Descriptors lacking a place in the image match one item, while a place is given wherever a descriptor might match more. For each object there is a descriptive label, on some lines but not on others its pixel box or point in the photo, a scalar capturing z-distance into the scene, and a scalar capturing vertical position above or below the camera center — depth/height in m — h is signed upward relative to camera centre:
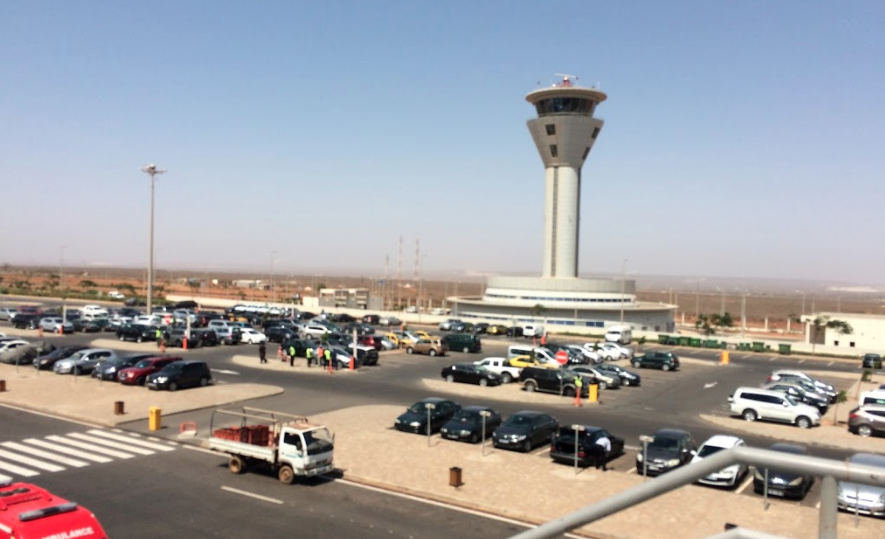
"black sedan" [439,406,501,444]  28.39 -6.11
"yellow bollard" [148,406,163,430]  29.19 -6.31
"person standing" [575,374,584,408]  37.41 -6.01
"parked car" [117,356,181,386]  39.97 -6.10
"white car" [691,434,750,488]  21.41 -5.70
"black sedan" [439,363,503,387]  42.88 -6.16
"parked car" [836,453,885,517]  15.88 -5.08
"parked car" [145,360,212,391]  38.27 -6.07
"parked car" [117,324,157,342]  60.12 -5.93
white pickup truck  45.00 -5.90
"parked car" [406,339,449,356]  57.12 -6.10
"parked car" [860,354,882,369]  61.18 -6.65
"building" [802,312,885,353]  76.88 -5.42
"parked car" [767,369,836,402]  42.22 -6.12
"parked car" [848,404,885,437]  32.34 -6.18
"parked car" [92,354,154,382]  41.22 -6.03
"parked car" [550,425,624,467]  24.92 -5.99
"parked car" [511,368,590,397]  40.06 -6.01
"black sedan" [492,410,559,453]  27.14 -6.05
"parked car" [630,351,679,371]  52.94 -6.18
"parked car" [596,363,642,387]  44.66 -6.14
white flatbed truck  22.25 -5.71
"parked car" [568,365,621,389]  43.09 -6.03
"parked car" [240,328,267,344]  62.03 -6.11
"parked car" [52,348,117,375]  43.44 -6.15
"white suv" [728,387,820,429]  33.88 -6.08
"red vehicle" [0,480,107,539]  12.45 -4.59
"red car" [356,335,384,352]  57.78 -5.81
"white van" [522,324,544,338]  75.00 -5.97
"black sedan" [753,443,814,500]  20.02 -5.98
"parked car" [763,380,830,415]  38.78 -6.17
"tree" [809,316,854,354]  77.54 -4.93
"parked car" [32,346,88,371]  45.16 -6.15
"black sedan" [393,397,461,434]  29.59 -6.05
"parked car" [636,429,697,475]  24.27 -5.98
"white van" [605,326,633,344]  68.62 -5.63
